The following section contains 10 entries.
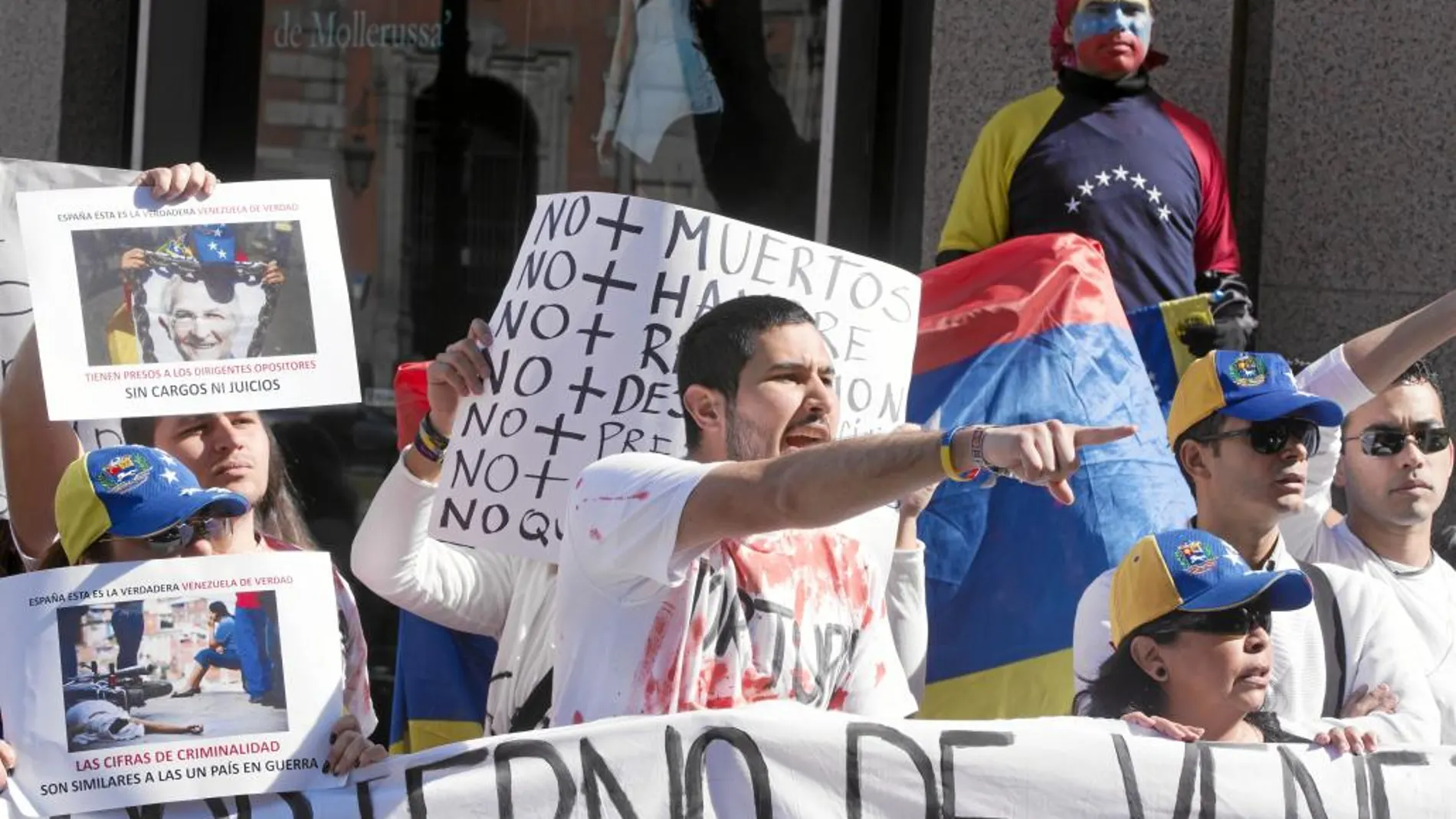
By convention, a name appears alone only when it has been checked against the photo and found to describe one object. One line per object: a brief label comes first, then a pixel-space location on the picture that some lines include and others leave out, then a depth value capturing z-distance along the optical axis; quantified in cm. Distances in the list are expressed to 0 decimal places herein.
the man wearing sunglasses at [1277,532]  829
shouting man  651
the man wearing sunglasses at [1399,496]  987
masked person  1159
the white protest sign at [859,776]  711
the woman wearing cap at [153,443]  817
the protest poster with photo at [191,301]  790
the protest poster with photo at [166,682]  676
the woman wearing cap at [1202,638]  760
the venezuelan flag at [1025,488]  1025
